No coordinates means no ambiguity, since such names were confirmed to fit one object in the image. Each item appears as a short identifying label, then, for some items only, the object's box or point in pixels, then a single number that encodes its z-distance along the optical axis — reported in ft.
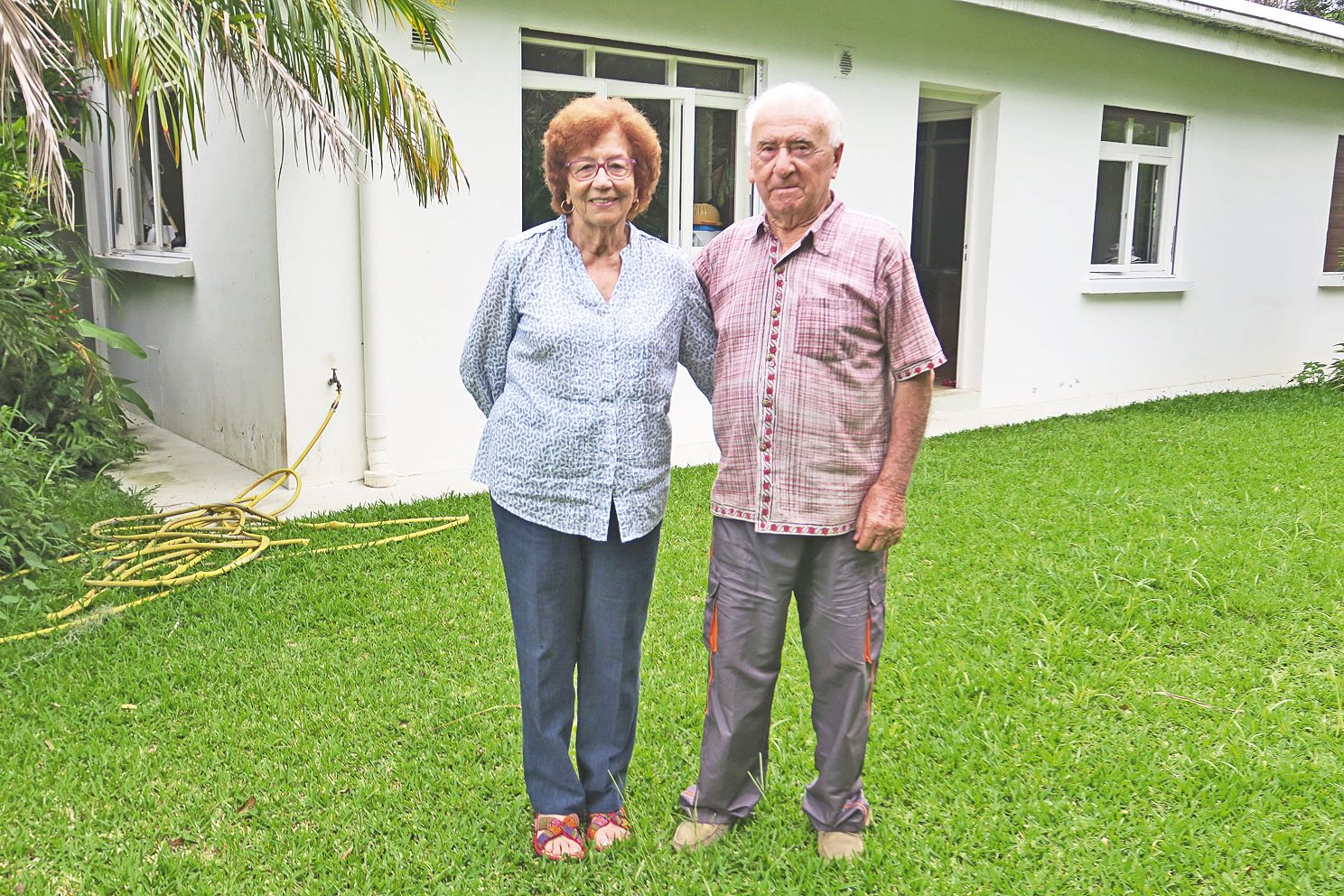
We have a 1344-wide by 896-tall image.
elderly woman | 8.28
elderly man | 8.24
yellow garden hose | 15.62
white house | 21.08
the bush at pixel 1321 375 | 36.42
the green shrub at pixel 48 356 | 19.76
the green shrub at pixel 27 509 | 15.88
